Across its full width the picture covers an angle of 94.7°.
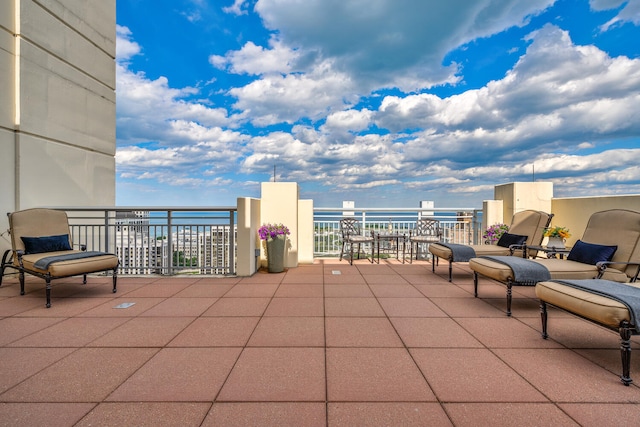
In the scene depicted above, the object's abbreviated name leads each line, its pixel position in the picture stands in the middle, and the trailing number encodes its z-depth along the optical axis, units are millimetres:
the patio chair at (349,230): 6555
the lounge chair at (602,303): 1782
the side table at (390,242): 6445
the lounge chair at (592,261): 3066
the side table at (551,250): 3989
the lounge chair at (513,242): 4473
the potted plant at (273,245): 5262
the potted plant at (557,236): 4180
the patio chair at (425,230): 6555
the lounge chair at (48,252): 3459
